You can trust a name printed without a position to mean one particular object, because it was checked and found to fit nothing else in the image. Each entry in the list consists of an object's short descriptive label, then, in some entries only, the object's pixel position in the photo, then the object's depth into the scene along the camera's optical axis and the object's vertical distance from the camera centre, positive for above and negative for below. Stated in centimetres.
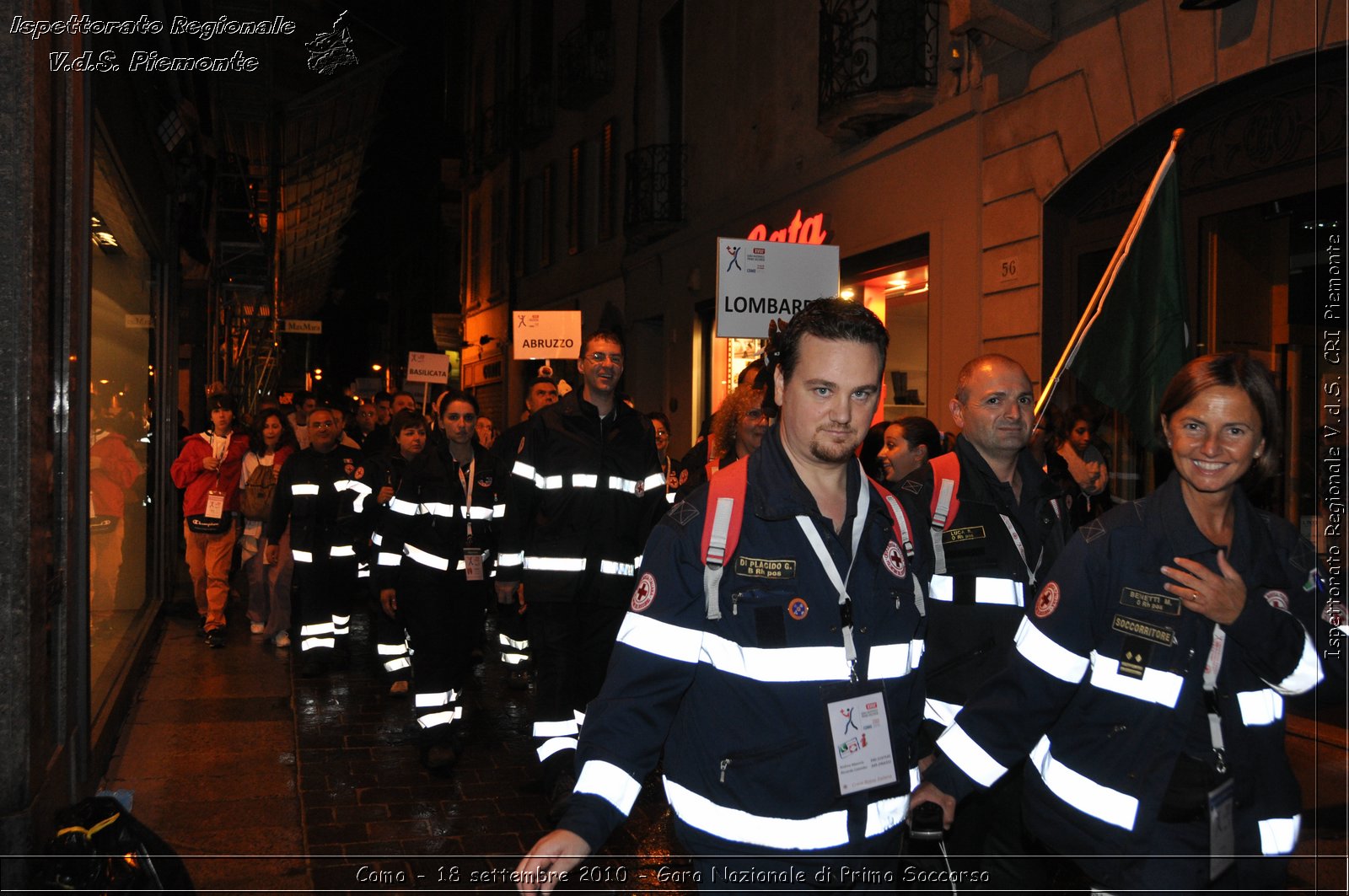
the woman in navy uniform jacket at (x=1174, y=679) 291 -67
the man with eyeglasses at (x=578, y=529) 637 -58
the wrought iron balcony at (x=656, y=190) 1895 +411
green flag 556 +56
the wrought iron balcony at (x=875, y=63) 1171 +399
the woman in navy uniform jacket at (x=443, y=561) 696 -85
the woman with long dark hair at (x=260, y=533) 1080 -106
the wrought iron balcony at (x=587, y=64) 2209 +737
